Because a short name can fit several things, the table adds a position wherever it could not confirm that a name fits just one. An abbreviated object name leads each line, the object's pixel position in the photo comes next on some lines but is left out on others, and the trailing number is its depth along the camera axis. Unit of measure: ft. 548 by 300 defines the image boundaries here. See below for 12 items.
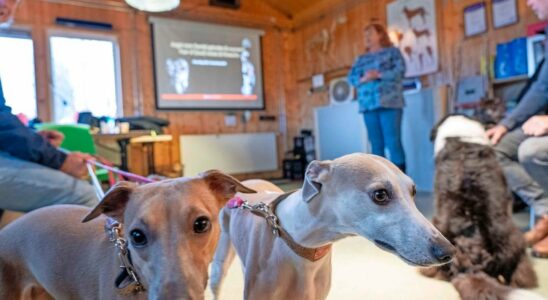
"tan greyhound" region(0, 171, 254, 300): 2.80
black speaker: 22.72
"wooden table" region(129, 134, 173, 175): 16.91
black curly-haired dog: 5.66
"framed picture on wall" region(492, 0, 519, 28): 14.87
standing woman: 12.10
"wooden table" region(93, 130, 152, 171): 15.35
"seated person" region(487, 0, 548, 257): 6.99
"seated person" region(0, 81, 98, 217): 5.08
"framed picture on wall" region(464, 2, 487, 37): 15.88
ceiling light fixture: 11.68
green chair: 11.05
